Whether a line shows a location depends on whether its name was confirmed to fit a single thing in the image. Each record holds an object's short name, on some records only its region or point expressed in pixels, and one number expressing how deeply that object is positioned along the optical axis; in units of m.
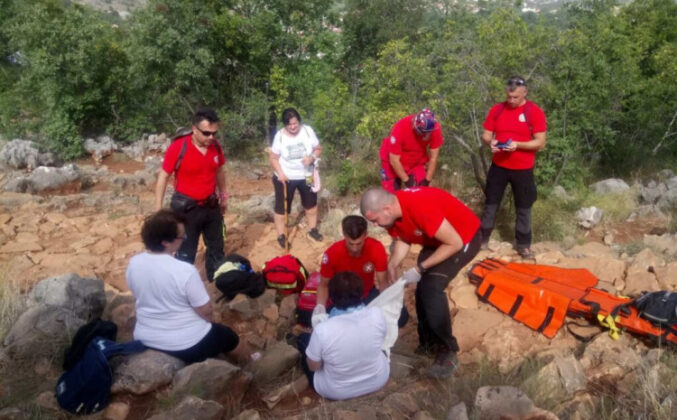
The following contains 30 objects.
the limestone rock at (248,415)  2.49
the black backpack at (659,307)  3.18
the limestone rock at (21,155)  10.59
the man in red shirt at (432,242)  2.89
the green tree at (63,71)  11.02
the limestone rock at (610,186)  8.06
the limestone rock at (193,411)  2.42
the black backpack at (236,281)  4.22
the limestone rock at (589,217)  6.77
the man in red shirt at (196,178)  3.89
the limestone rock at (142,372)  2.76
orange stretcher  3.39
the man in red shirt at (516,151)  4.42
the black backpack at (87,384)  2.64
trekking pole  5.22
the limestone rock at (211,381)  2.71
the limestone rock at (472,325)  3.76
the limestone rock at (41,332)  3.22
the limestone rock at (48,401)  2.66
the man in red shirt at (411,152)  4.81
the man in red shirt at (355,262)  3.35
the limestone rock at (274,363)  3.16
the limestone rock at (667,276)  4.00
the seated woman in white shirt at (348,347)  2.65
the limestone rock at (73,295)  3.74
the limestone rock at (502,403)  2.33
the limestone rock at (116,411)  2.69
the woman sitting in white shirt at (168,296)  2.79
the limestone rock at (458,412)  2.31
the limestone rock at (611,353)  3.00
